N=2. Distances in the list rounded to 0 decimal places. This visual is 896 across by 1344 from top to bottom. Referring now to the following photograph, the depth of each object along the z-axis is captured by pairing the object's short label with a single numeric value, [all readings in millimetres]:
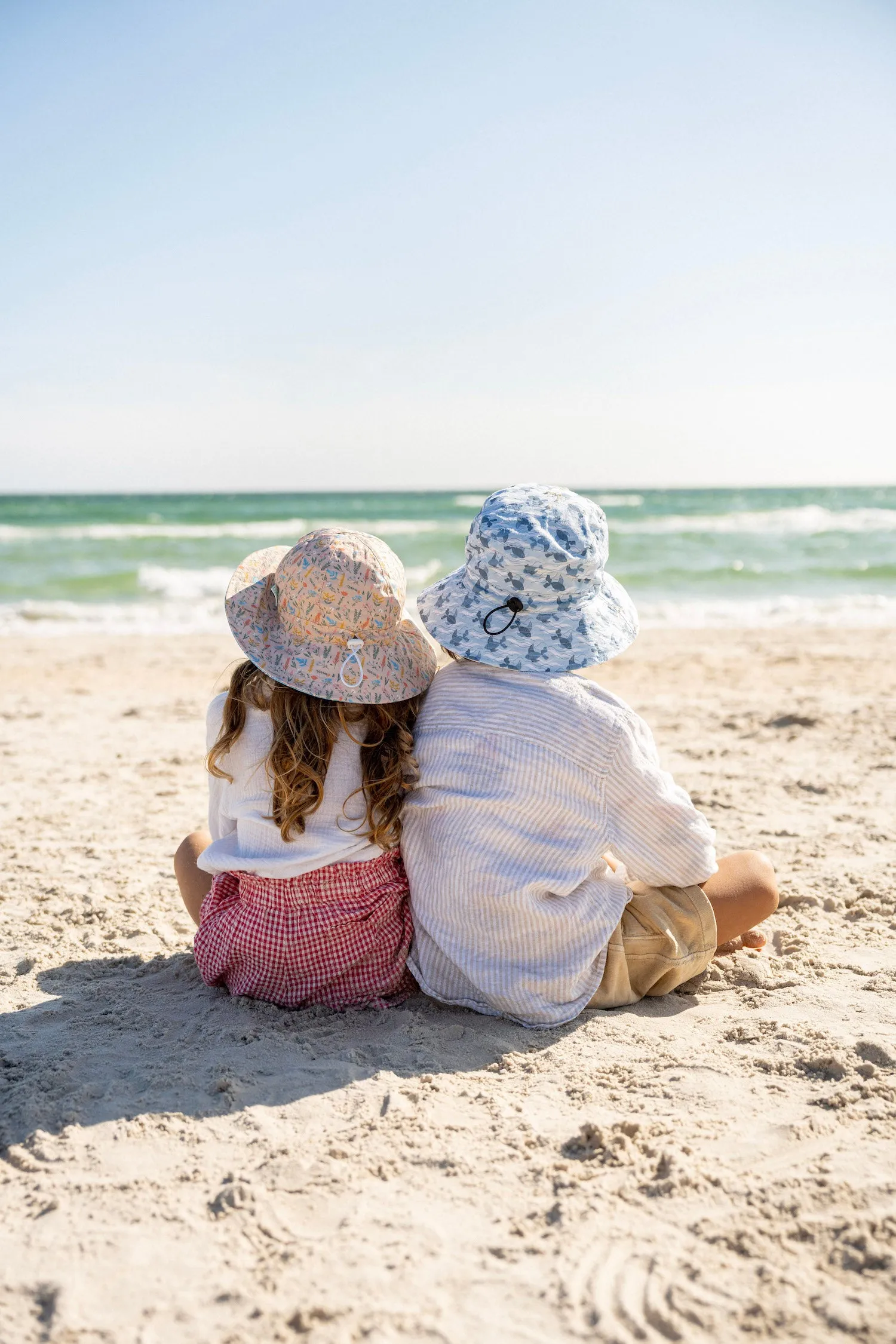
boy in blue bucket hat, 2057
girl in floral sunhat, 2080
